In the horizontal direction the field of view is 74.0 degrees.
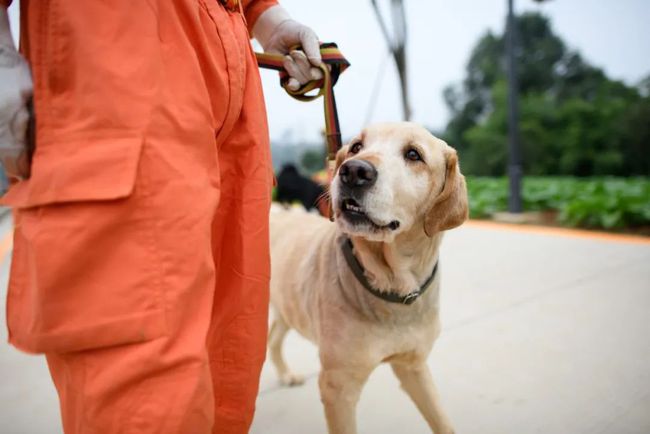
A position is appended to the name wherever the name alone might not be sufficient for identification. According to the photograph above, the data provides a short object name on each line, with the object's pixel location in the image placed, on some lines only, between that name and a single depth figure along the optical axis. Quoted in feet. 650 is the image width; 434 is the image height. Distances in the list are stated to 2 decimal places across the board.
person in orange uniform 2.52
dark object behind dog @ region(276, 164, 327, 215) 22.13
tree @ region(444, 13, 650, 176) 92.12
